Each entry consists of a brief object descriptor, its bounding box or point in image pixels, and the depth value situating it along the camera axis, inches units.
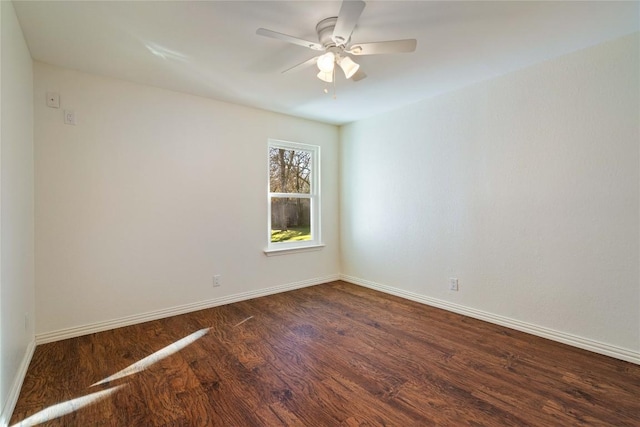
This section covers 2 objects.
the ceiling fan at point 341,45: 65.9
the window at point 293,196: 160.7
